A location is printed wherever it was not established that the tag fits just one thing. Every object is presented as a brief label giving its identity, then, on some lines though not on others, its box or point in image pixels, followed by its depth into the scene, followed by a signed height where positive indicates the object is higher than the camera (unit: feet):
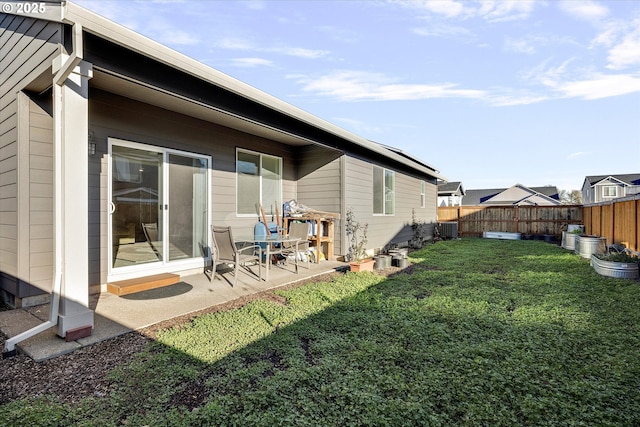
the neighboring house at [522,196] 99.35 +5.72
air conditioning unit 43.55 -2.40
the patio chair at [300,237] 19.19 -1.51
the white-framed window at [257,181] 18.80 +2.06
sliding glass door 13.37 +0.29
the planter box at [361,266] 18.42 -3.20
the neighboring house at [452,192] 83.82 +5.99
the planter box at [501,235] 43.80 -3.21
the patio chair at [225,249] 13.66 -1.69
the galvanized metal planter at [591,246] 24.53 -2.61
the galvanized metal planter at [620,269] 16.89 -3.14
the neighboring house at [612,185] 83.10 +7.94
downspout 8.24 +0.45
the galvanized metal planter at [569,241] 30.73 -2.83
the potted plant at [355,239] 21.07 -1.88
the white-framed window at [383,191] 25.94 +1.97
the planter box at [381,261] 20.04 -3.19
